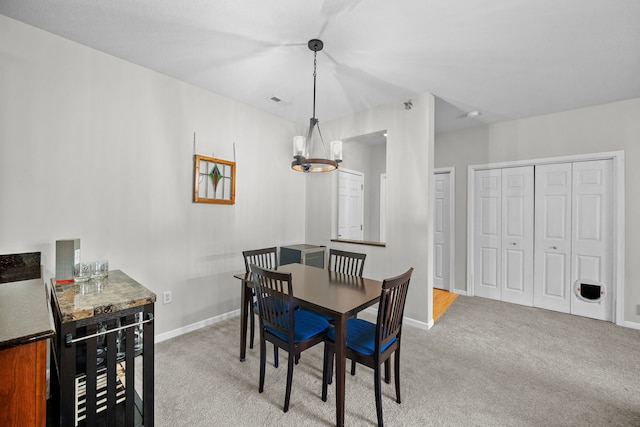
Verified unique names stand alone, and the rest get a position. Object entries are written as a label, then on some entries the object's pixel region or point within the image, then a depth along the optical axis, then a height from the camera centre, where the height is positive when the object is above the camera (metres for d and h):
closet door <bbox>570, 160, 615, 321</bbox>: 3.43 -0.26
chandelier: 2.23 +0.53
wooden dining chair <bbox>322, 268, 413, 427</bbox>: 1.68 -0.82
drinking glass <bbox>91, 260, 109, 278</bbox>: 1.89 -0.39
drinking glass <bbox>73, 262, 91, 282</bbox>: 1.84 -0.40
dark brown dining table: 1.67 -0.58
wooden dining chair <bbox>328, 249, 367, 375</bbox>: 2.75 -0.42
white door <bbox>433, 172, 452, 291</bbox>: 4.59 -0.29
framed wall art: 3.03 +0.37
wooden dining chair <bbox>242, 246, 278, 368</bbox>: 2.41 -0.51
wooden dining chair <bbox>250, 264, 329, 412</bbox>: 1.82 -0.80
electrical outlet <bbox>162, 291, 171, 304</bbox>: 2.82 -0.86
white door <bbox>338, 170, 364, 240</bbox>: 4.80 +0.17
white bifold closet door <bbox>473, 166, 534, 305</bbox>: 3.96 -0.28
